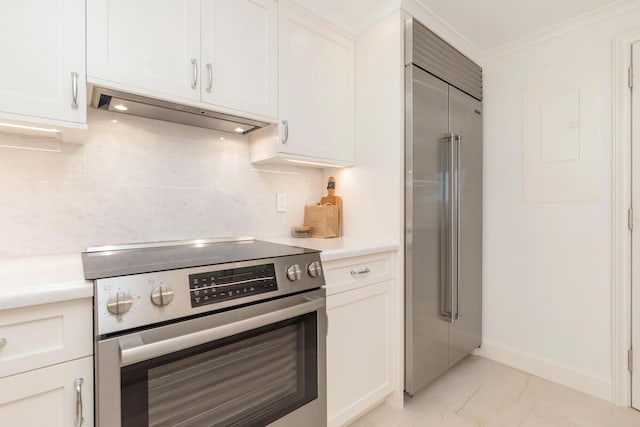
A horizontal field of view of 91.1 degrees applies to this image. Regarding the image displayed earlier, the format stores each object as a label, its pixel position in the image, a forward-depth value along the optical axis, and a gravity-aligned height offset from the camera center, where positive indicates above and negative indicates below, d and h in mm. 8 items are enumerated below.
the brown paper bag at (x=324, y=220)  1978 -47
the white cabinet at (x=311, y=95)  1672 +679
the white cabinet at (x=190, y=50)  1173 +691
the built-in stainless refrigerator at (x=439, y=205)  1785 +46
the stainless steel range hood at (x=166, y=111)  1276 +469
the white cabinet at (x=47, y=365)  773 -392
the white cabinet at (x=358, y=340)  1482 -653
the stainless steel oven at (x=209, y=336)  871 -386
